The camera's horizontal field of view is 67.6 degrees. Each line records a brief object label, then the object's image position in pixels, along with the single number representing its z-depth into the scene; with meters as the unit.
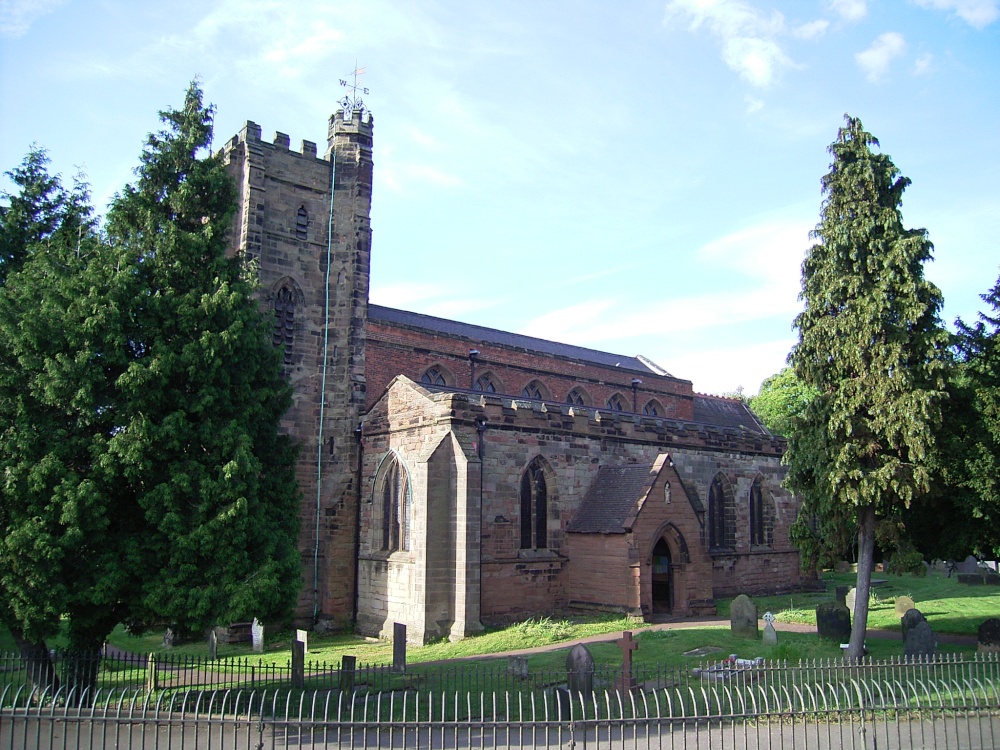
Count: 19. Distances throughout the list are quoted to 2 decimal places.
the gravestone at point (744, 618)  19.16
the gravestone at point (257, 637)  20.12
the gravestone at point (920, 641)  15.45
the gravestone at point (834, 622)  18.38
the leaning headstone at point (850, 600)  22.12
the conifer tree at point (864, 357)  15.76
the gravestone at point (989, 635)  15.42
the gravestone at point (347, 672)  13.66
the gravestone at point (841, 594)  25.10
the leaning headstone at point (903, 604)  20.20
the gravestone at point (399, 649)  16.16
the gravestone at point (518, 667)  14.27
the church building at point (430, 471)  21.45
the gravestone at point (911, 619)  15.84
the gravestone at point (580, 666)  13.47
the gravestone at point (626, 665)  13.84
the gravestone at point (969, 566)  39.31
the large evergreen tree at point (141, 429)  12.69
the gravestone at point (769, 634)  17.84
